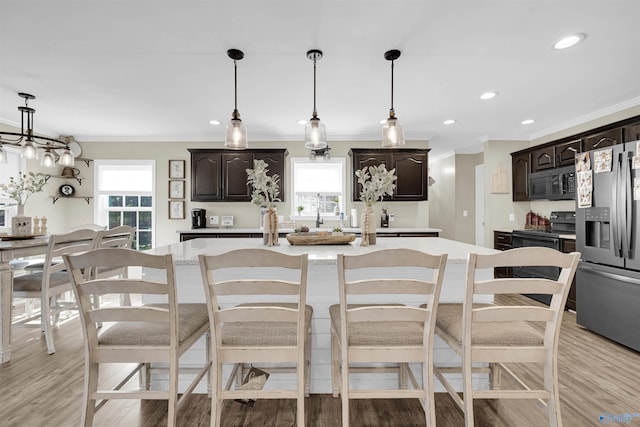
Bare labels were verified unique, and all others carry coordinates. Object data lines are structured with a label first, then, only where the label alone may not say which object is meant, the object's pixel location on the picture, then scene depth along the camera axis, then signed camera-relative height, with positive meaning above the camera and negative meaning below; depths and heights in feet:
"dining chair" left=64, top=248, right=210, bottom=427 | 4.32 -1.81
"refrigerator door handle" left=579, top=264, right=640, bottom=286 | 8.48 -1.75
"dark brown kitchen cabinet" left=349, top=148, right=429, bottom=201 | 16.34 +2.65
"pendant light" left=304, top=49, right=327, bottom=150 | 7.69 +2.02
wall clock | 16.72 +1.35
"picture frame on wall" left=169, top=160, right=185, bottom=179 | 17.29 +2.57
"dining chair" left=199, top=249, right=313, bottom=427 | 4.14 -1.77
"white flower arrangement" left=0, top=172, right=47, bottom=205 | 10.27 +0.94
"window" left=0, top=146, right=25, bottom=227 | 13.98 +1.93
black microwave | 13.42 +1.44
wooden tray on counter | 7.81 -0.60
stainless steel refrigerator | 8.44 -0.97
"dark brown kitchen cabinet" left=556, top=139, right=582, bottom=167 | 13.07 +2.78
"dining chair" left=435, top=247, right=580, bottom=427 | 4.30 -1.80
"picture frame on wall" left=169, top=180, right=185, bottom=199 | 17.30 +1.46
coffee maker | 16.51 -0.15
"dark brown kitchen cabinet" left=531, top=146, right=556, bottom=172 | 14.48 +2.74
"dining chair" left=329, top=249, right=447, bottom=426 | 4.24 -1.77
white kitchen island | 6.44 -1.71
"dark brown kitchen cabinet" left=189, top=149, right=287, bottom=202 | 16.21 +2.36
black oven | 12.63 -1.04
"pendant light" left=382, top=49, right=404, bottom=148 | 7.71 +2.04
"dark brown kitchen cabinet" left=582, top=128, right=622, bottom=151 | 11.20 +2.89
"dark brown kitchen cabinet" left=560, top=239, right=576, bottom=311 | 11.71 -1.35
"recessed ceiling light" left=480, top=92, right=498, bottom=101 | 11.11 +4.37
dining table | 7.79 -1.83
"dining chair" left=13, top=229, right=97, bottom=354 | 8.49 -1.91
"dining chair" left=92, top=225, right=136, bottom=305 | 9.44 -0.88
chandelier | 10.32 +2.16
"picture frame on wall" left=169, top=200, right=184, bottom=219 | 17.34 +0.34
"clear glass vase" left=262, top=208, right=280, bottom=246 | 7.77 -0.30
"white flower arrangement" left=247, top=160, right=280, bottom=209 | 7.42 +0.77
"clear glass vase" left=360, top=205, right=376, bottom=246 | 7.86 -0.27
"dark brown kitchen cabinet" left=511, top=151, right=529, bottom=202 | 16.14 +2.11
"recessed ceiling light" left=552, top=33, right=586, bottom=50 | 7.39 +4.25
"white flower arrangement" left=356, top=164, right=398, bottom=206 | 7.49 +0.73
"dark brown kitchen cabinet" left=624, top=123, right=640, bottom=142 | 10.51 +2.85
